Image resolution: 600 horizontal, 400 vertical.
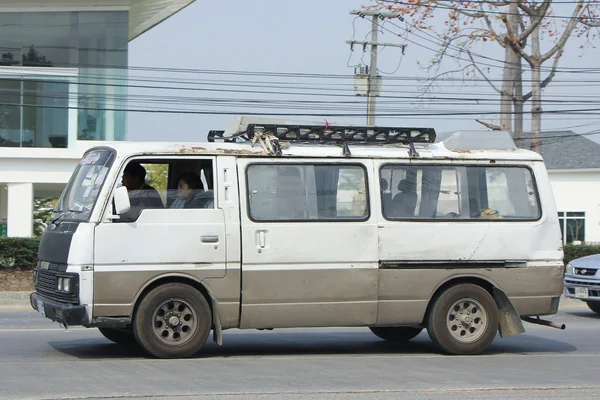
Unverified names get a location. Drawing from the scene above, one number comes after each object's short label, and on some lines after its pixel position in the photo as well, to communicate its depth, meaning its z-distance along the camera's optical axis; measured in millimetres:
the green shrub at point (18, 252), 20656
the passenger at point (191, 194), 10070
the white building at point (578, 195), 49125
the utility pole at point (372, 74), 34438
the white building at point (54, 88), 31312
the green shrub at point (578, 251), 24000
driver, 9906
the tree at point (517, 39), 25328
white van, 9758
